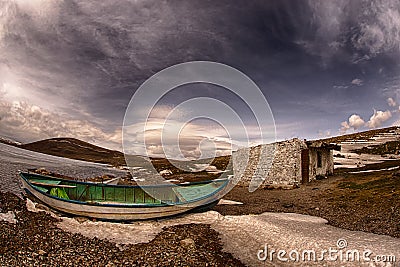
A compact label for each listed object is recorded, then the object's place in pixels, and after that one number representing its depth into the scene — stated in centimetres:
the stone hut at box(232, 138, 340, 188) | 2838
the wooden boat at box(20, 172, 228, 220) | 1297
